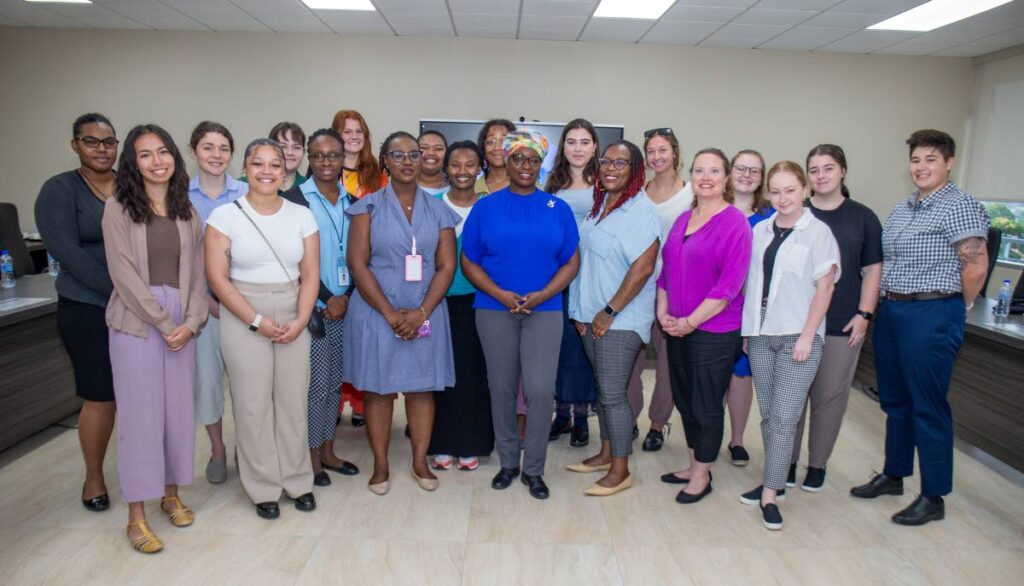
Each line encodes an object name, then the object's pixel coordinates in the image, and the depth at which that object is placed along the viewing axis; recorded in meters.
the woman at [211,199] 2.71
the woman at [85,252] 2.38
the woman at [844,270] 2.69
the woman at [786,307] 2.55
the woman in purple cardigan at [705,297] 2.55
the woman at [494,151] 3.17
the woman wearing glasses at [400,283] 2.64
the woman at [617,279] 2.68
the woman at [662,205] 3.14
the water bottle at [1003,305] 3.56
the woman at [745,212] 3.23
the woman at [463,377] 2.94
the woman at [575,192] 3.04
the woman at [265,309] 2.40
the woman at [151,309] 2.26
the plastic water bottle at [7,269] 3.73
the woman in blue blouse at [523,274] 2.62
